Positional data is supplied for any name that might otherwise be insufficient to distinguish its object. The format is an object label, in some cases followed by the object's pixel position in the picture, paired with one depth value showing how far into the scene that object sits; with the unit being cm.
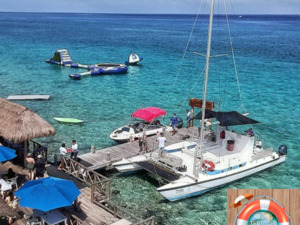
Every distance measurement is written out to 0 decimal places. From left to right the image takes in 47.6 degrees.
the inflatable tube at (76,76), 5018
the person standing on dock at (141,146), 2161
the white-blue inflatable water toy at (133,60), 6456
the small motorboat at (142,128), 2439
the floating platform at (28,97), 3721
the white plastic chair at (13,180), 1495
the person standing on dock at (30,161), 1597
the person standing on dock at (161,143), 2057
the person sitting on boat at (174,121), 2593
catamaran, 1755
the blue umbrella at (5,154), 1423
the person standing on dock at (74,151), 1938
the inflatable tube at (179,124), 2731
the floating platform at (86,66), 5306
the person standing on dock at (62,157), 1802
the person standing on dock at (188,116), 2804
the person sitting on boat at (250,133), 2101
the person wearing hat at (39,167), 1537
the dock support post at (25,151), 1699
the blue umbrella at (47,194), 1133
